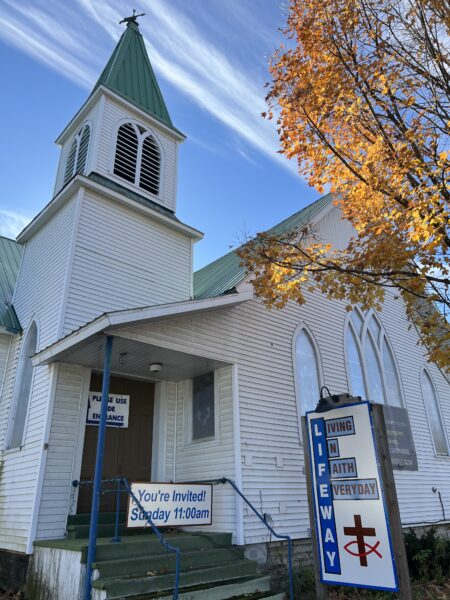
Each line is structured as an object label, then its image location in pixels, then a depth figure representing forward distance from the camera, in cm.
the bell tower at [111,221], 970
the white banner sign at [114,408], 871
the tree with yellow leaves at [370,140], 670
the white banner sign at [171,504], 673
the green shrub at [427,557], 820
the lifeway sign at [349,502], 527
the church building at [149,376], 741
